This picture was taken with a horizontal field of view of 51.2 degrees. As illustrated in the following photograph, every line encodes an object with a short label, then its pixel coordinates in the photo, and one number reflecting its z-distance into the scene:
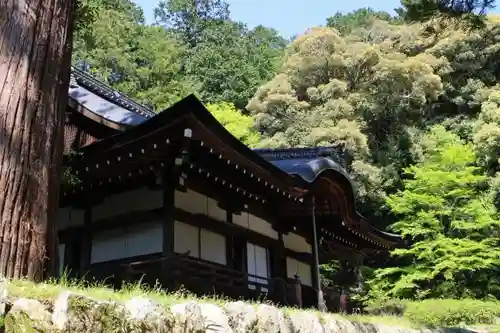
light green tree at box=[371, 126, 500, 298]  20.36
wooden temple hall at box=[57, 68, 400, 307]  7.79
